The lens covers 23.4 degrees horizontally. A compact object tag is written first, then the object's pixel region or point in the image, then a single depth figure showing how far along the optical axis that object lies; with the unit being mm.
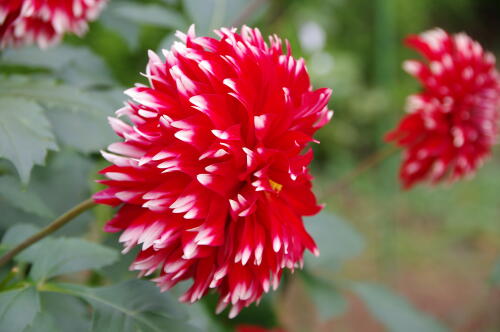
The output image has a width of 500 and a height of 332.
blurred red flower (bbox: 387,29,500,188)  738
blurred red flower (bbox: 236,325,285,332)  751
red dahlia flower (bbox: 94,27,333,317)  513
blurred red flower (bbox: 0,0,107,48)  578
